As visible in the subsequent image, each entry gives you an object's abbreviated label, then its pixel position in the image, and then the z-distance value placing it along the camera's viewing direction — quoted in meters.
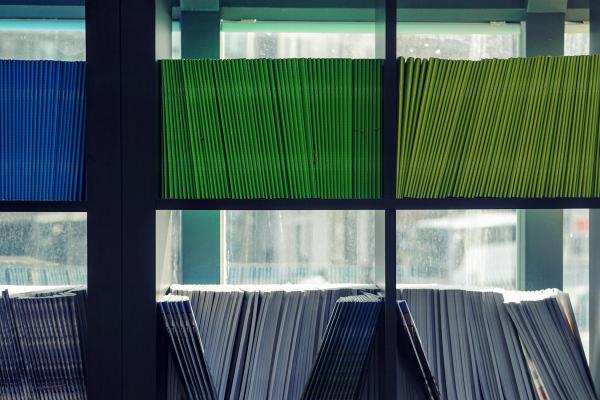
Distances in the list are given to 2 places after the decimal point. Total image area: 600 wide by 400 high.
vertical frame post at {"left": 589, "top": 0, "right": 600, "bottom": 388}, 3.30
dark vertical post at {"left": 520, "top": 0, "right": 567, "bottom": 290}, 3.44
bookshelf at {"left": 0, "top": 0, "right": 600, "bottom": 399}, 3.01
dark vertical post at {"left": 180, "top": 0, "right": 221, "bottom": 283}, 3.39
